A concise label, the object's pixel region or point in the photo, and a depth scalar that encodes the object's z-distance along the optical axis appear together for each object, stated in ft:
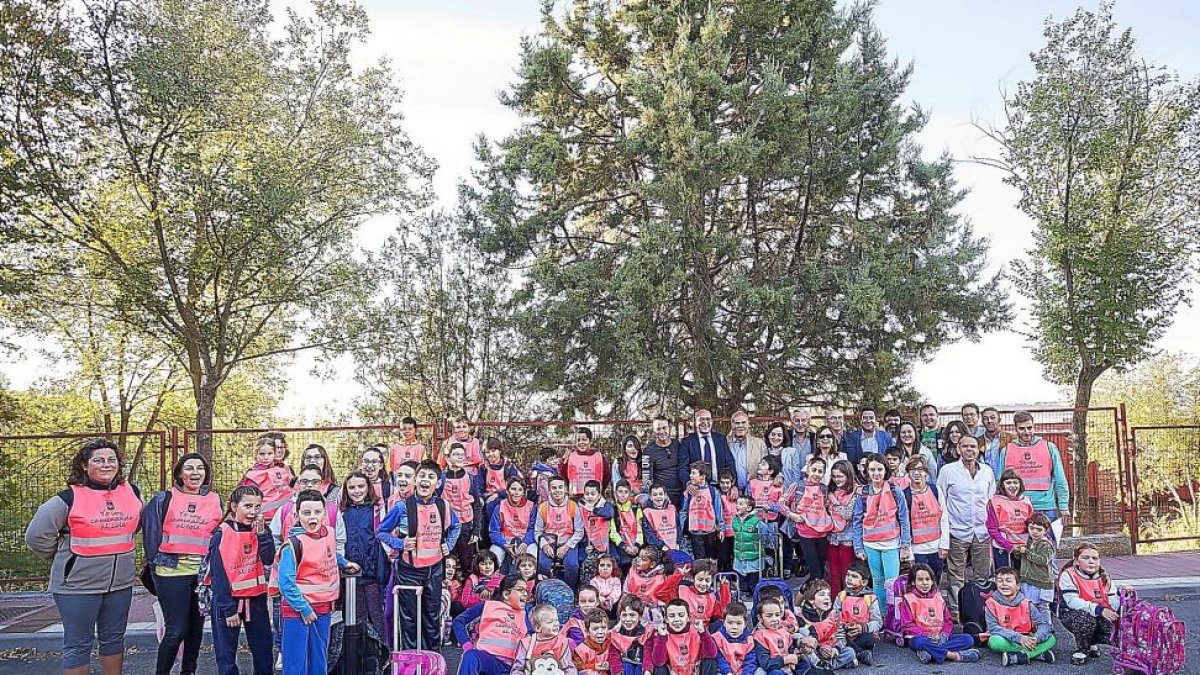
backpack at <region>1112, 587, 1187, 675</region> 20.75
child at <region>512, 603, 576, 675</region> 19.54
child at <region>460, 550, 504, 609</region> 25.26
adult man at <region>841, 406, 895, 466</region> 30.07
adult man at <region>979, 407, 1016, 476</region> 28.22
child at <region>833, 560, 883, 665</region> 23.20
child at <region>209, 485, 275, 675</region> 19.60
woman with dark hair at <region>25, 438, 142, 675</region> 18.45
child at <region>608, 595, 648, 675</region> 20.72
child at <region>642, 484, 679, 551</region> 27.40
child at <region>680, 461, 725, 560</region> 28.22
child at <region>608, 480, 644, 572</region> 26.78
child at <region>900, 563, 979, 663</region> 22.82
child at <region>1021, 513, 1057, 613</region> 23.61
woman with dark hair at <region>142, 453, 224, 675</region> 20.02
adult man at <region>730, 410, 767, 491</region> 30.53
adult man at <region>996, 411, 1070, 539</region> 26.99
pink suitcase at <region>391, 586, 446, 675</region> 20.01
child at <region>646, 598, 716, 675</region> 20.06
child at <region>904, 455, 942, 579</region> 25.49
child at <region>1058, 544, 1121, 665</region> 22.58
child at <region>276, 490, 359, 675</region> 18.69
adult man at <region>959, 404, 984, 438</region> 30.17
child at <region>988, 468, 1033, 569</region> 25.46
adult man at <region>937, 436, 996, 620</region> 26.22
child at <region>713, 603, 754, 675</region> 20.56
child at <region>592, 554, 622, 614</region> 23.92
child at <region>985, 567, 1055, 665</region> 22.49
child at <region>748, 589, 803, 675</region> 20.80
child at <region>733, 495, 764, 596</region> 27.91
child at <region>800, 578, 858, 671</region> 21.70
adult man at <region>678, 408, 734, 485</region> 30.04
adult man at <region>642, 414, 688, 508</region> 29.96
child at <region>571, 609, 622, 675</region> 20.36
